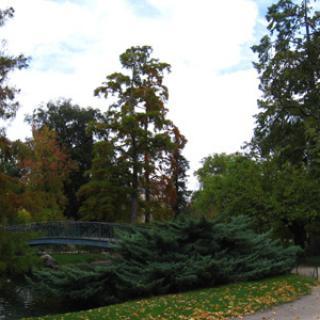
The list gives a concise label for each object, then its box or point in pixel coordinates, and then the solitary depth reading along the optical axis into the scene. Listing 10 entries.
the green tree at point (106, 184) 35.72
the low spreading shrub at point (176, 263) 16.66
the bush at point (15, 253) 18.98
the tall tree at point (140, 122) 36.06
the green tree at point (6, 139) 18.86
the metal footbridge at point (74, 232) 33.56
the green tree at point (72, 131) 55.34
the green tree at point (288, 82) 28.14
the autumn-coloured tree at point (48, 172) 43.34
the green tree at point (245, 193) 25.88
